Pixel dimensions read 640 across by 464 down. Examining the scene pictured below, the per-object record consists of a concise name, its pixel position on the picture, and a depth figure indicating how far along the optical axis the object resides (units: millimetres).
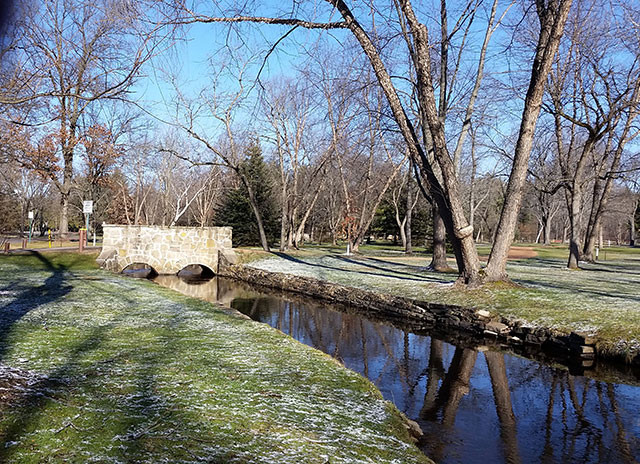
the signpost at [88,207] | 22094
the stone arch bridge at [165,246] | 19969
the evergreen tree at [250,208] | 31062
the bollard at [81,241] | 20431
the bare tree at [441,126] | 10453
